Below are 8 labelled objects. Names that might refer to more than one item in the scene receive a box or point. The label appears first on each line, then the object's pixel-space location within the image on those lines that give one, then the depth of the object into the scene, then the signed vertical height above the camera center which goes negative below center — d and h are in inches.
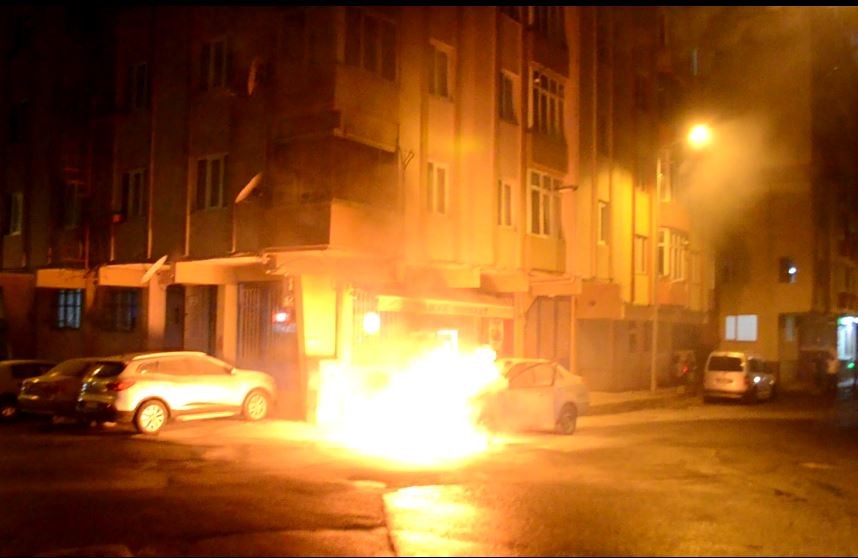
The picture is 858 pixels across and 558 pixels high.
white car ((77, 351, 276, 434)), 627.8 -53.3
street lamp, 975.6 +103.3
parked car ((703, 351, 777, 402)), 1032.2 -55.0
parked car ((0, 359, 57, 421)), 732.0 -51.9
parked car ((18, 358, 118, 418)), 662.5 -55.9
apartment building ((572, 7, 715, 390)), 1064.8 +157.7
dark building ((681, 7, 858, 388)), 1612.9 +263.3
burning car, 631.8 -53.2
